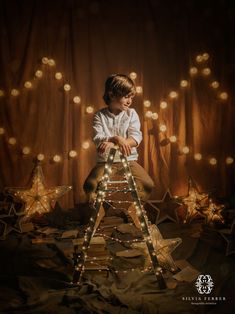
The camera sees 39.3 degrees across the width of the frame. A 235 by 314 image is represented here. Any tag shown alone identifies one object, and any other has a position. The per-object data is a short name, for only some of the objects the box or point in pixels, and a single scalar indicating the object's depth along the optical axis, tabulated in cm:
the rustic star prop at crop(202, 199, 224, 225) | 329
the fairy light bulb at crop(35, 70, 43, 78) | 381
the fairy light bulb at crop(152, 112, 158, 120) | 392
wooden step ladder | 233
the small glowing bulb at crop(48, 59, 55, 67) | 383
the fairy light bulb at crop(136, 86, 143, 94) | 392
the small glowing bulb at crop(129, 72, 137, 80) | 390
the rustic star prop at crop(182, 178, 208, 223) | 370
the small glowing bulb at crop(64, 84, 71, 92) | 382
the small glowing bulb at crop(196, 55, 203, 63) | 397
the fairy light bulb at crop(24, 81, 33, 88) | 382
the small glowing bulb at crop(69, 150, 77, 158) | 388
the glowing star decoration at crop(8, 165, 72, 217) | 354
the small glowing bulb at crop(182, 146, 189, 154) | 401
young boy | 292
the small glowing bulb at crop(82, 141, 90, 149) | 390
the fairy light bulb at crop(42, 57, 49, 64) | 381
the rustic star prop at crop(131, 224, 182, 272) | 257
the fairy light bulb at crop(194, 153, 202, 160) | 403
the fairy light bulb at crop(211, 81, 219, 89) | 399
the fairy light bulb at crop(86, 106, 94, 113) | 388
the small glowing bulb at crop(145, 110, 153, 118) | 395
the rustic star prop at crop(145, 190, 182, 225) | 366
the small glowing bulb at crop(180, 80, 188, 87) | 396
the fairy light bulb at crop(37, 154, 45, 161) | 385
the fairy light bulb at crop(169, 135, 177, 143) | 397
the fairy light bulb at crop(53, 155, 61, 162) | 386
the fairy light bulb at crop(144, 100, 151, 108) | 392
